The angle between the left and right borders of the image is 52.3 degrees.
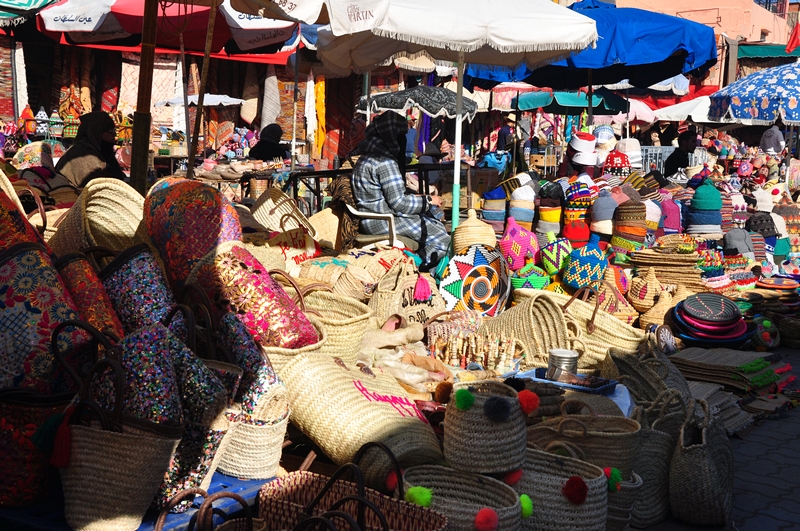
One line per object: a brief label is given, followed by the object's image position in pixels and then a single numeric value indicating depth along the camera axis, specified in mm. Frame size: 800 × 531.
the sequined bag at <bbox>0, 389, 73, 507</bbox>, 2371
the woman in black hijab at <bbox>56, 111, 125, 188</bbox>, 6492
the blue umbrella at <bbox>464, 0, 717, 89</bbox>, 8836
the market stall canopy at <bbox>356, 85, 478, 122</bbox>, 11594
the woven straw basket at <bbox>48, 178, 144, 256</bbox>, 3537
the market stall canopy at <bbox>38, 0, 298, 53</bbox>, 7711
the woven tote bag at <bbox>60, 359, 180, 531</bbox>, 2219
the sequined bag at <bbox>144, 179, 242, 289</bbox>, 3305
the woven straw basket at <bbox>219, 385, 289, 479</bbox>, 2652
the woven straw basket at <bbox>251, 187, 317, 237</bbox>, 6168
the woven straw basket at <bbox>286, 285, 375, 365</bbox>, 3586
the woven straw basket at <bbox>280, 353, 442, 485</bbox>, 2812
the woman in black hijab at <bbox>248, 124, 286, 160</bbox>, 11508
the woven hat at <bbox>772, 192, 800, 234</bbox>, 10547
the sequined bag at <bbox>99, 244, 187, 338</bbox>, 2971
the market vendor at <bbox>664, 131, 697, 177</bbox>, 11611
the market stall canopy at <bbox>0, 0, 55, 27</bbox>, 5992
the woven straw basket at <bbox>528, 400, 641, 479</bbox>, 3143
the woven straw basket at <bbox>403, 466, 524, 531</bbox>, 2551
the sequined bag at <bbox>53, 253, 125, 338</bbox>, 2766
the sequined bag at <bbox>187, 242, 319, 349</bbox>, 3176
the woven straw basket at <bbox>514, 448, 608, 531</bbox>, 2752
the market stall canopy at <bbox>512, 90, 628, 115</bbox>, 13805
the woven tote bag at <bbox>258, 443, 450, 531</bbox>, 2496
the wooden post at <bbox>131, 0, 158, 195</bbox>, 4297
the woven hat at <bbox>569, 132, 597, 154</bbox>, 8180
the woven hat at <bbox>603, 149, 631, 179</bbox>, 8969
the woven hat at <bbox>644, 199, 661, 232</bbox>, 7557
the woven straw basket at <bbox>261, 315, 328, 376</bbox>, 3003
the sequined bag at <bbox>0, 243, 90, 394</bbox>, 2441
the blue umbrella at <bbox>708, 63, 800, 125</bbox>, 9906
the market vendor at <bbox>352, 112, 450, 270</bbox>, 6695
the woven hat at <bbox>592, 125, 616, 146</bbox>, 11383
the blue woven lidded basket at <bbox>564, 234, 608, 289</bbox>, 6238
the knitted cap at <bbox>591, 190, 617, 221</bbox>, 7016
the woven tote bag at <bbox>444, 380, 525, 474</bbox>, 2729
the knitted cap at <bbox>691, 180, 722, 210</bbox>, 8117
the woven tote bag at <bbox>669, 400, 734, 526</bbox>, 3447
